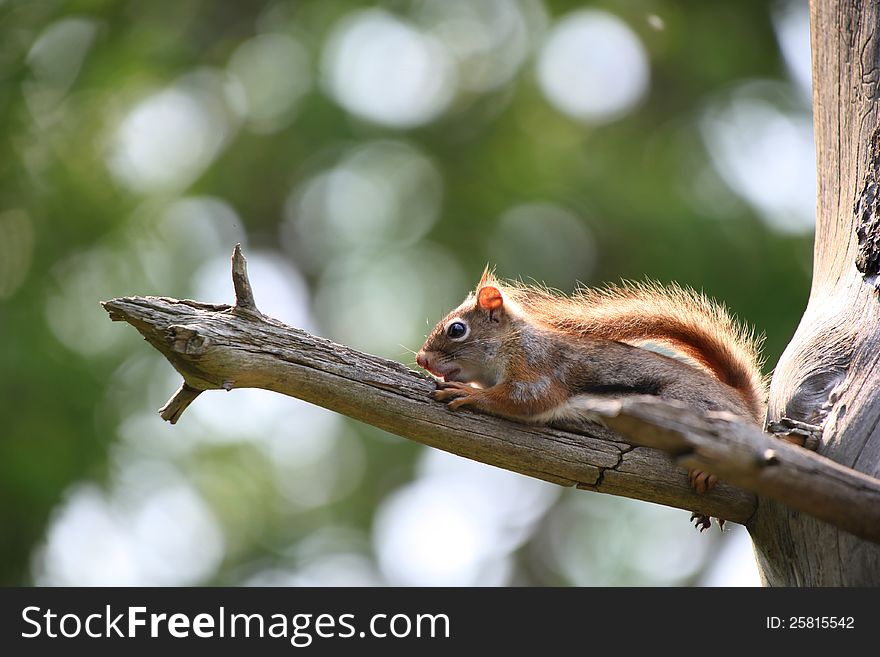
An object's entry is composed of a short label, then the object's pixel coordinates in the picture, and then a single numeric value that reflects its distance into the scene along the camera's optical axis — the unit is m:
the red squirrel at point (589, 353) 7.50
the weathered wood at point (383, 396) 6.05
